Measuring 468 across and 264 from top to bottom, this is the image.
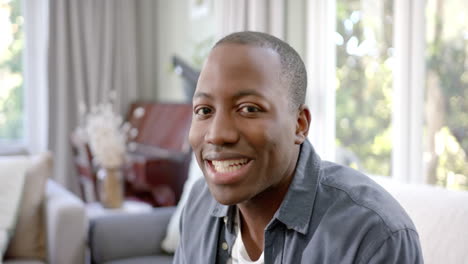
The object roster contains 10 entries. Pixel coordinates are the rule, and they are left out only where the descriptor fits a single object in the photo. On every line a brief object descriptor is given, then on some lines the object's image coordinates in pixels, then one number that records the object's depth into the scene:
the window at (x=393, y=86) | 2.13
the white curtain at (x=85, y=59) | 4.49
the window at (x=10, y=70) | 4.55
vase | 3.00
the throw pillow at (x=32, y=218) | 2.45
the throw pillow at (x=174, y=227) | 2.32
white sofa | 1.09
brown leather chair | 3.34
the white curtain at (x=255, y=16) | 2.84
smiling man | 0.89
